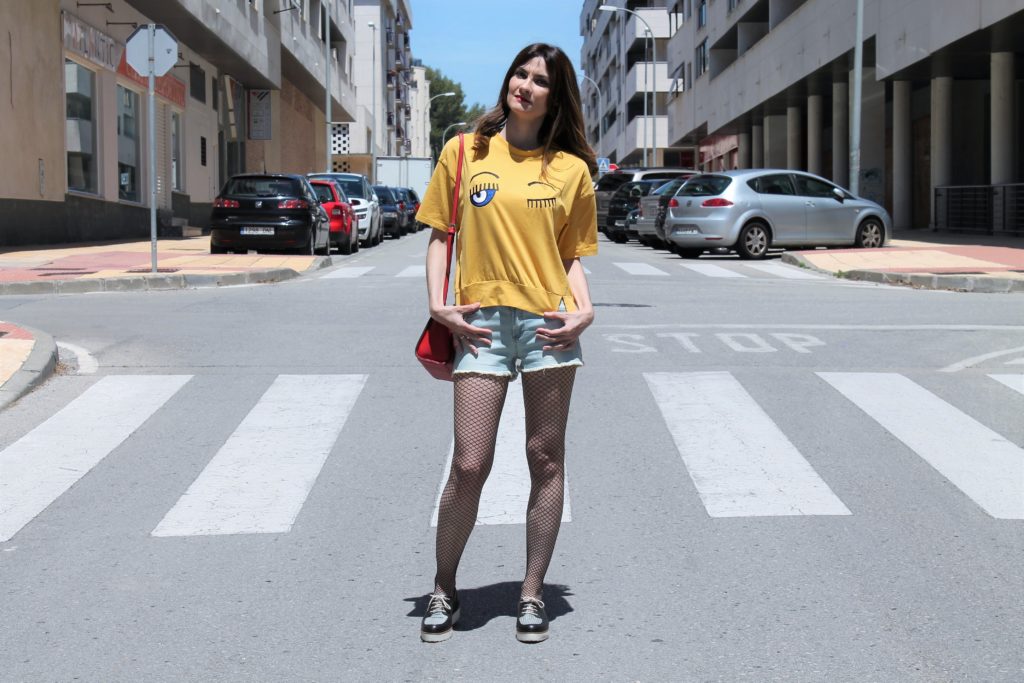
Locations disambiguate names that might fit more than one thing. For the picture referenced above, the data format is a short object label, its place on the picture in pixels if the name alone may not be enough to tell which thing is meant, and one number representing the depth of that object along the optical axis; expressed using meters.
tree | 159.25
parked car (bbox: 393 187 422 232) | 44.47
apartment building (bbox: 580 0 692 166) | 77.50
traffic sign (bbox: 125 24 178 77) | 16.83
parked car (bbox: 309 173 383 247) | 31.44
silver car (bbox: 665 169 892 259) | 23.77
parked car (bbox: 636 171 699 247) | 25.75
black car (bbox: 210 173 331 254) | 23.50
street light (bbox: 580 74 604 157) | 103.82
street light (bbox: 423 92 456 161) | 148.07
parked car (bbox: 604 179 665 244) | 33.19
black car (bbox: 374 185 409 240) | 39.88
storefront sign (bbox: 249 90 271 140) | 47.12
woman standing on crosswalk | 4.17
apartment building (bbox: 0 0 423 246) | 25.22
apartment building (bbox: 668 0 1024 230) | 30.20
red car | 27.11
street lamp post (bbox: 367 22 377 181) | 75.00
